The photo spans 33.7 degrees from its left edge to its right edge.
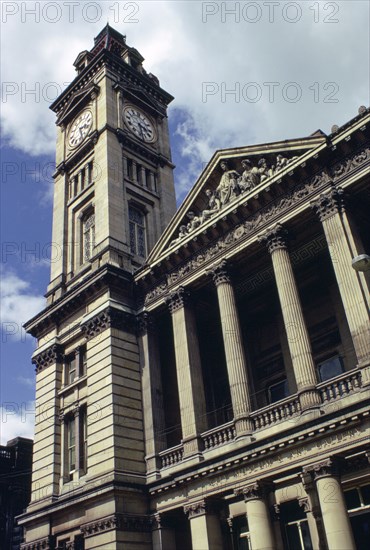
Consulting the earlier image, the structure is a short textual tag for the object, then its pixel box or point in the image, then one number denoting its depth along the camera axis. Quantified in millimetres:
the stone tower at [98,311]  29469
